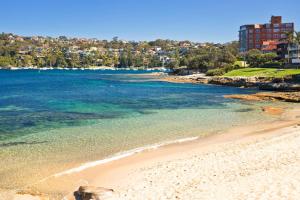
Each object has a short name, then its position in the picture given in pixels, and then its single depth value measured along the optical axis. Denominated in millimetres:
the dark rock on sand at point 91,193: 13734
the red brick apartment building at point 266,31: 188625
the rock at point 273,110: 38969
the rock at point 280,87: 66862
